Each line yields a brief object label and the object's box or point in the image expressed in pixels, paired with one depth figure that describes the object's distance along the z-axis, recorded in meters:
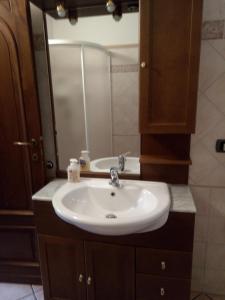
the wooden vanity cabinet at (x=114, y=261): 1.12
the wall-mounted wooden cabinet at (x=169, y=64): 1.04
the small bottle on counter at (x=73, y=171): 1.35
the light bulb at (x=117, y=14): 1.29
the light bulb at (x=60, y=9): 1.29
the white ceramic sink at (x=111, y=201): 1.02
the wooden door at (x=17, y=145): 1.31
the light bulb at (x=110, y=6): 1.25
